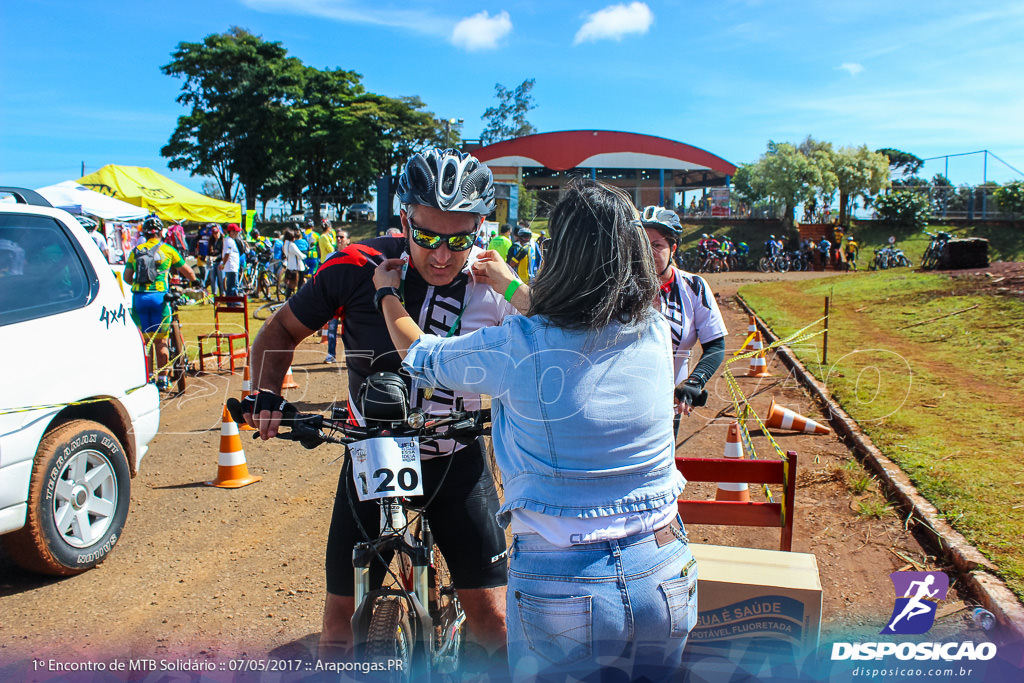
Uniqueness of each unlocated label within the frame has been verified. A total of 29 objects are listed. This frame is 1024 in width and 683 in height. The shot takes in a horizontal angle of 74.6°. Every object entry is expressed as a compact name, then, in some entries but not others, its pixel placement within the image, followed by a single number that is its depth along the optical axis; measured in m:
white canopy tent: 16.34
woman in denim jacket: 1.55
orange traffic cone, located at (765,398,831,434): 7.06
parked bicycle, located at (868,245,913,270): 29.86
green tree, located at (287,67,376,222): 50.66
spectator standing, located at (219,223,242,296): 18.45
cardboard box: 2.66
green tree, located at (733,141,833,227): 39.62
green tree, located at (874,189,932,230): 34.53
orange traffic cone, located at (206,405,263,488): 5.59
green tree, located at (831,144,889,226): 38.41
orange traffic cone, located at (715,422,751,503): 4.71
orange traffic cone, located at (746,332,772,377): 10.16
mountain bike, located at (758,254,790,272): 32.28
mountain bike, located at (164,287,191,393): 9.08
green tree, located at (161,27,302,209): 49.97
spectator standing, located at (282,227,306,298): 18.77
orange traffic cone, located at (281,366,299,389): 9.05
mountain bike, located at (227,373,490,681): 1.95
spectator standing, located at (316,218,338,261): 16.20
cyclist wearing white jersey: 4.21
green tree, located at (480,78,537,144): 67.12
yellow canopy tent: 23.27
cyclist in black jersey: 2.31
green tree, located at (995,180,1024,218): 30.69
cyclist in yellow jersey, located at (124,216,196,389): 8.67
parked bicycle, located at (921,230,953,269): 25.41
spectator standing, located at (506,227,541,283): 10.87
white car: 3.61
